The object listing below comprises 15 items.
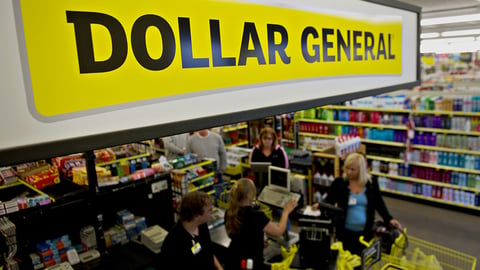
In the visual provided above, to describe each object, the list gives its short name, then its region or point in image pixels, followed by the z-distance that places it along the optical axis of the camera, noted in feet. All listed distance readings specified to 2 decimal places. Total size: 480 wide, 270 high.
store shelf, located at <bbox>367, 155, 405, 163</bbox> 25.04
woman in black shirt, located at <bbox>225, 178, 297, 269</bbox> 11.20
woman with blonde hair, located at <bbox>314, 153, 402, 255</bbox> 13.02
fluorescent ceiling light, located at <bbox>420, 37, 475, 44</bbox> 18.17
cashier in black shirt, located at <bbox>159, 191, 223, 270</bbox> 9.86
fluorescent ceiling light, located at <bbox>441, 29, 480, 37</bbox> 15.80
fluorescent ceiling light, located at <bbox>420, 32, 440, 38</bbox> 16.71
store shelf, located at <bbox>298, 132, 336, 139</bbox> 29.40
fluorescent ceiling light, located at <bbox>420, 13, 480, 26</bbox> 11.98
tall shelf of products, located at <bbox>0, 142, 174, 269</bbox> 11.07
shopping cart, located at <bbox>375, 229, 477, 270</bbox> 9.15
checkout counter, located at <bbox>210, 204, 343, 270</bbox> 12.67
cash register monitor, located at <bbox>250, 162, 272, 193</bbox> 16.25
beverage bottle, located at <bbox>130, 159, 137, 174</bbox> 16.85
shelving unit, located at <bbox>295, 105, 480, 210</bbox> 22.36
